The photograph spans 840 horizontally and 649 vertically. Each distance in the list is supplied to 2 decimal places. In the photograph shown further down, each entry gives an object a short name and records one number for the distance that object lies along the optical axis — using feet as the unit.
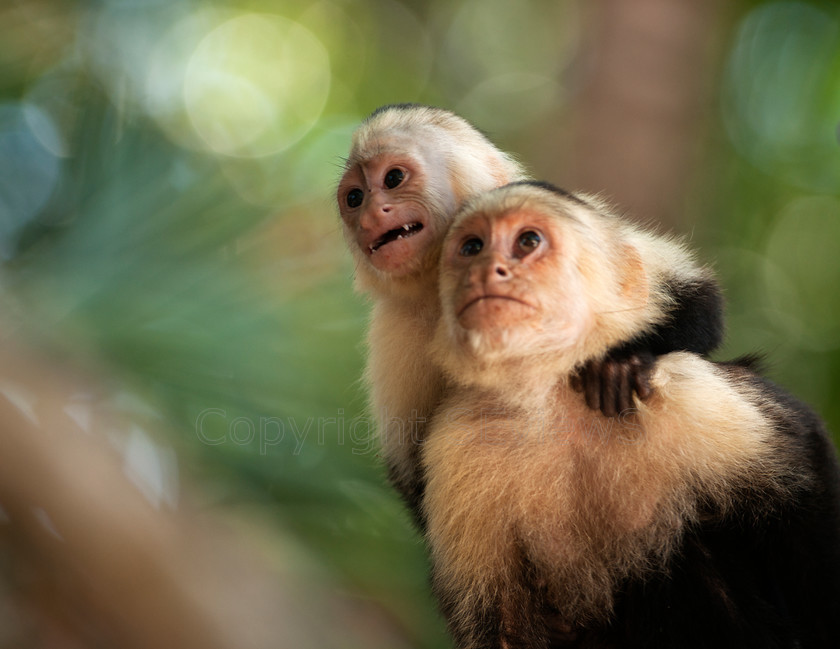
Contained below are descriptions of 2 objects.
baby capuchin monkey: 15.90
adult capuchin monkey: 13.19
